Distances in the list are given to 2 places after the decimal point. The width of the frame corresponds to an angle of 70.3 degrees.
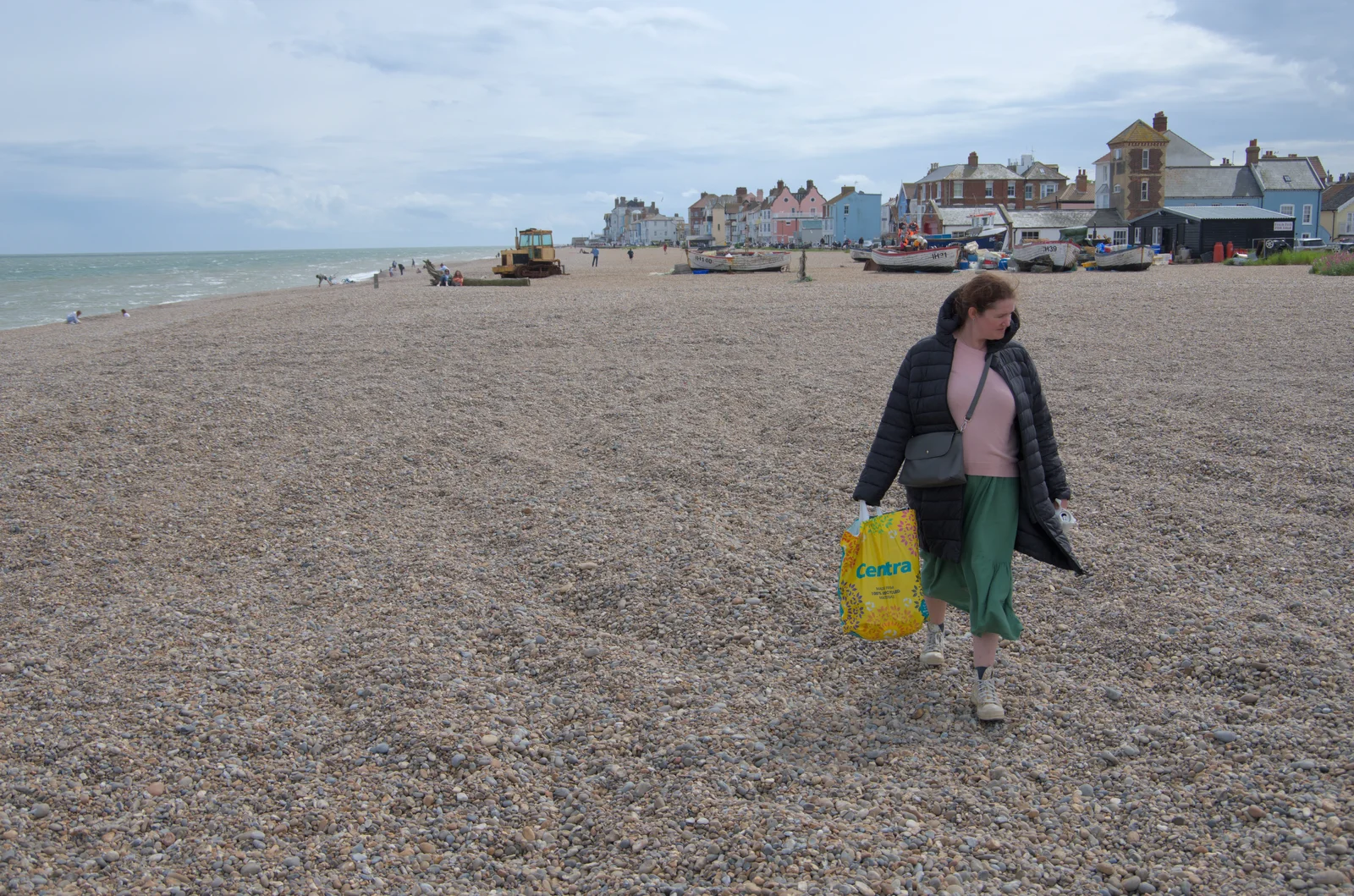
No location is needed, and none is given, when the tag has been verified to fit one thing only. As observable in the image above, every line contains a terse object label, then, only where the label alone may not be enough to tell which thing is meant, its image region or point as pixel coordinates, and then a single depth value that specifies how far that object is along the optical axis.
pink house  115.00
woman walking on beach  3.73
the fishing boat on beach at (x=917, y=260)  32.81
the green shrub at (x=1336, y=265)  21.52
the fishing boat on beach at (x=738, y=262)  37.88
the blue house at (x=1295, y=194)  60.72
